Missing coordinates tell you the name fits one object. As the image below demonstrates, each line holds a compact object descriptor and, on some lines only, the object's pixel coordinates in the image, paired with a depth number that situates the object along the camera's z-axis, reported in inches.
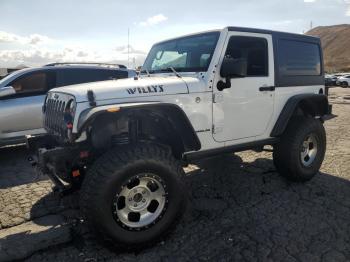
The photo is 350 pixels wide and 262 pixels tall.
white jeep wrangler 121.9
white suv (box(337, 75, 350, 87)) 1127.6
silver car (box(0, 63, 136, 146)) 247.3
